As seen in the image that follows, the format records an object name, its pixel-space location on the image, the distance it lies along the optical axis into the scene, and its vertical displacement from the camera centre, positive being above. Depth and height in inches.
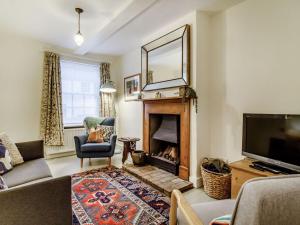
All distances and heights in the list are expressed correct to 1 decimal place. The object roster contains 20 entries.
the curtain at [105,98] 185.0 +11.7
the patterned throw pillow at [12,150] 86.7 -20.2
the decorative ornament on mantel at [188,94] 99.9 +8.6
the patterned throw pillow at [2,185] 50.0 -21.6
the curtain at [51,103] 152.4 +5.5
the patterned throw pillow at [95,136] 144.5 -21.8
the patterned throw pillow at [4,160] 75.8 -22.3
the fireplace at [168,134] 108.8 -17.2
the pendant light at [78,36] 102.0 +41.7
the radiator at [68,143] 159.8 -31.1
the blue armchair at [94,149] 134.0 -29.5
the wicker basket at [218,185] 88.0 -37.3
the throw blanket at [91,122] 155.9 -11.0
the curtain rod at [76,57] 160.3 +49.9
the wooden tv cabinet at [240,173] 71.0 -26.3
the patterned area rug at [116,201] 73.1 -44.0
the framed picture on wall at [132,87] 162.9 +21.3
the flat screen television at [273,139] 66.4 -12.0
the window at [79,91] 169.6 +18.5
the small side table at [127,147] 139.6 -29.5
